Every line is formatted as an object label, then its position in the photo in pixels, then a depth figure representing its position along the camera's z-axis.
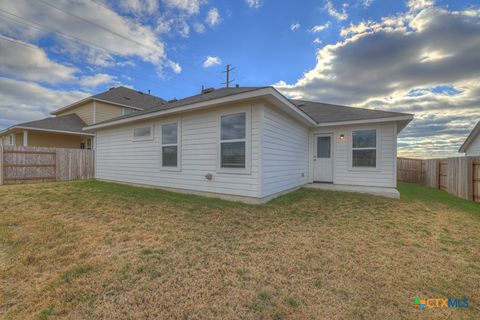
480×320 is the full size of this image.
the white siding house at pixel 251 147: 5.27
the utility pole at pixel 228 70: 17.94
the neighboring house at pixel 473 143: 13.08
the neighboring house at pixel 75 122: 13.48
